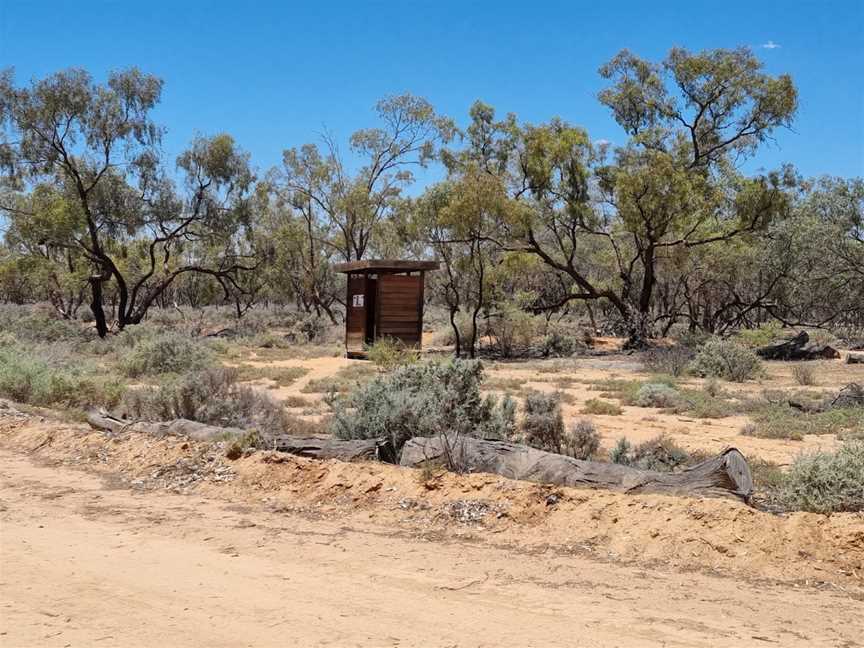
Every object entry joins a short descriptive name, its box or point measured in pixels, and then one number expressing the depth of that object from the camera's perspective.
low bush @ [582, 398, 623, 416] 12.60
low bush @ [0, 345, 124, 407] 12.23
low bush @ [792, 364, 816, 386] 16.53
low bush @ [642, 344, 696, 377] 18.95
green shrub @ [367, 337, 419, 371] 17.50
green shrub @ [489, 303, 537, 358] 26.23
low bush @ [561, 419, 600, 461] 8.63
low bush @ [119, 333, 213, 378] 17.47
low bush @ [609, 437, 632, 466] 7.95
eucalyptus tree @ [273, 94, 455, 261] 35.78
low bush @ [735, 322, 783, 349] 24.77
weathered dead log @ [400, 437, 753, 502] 6.08
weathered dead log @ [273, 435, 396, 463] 7.70
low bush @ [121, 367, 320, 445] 10.12
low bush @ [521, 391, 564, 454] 8.82
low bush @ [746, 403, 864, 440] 10.38
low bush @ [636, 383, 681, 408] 13.49
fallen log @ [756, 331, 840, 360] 23.22
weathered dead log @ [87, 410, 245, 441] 8.64
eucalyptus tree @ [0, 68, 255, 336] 26.11
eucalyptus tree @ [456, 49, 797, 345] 24.64
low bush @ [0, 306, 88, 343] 26.14
